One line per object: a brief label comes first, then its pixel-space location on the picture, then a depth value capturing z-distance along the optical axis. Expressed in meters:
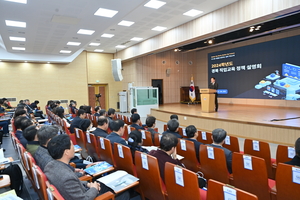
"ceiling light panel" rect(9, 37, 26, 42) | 7.93
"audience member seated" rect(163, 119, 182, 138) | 3.37
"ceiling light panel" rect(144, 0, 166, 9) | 6.19
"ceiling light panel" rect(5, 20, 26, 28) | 6.10
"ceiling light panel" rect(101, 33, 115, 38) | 9.62
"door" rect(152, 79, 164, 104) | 13.71
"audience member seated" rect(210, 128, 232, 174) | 2.66
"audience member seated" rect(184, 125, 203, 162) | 3.04
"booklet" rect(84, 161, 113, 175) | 2.17
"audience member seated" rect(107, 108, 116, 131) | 6.10
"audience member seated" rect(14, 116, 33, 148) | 3.18
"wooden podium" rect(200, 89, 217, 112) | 7.64
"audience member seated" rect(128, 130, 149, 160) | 2.64
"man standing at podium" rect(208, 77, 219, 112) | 7.99
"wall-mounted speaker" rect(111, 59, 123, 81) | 10.74
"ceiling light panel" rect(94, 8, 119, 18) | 5.62
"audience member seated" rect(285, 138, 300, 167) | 1.95
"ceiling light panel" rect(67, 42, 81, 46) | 9.18
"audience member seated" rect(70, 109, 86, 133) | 4.72
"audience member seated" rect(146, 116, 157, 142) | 4.16
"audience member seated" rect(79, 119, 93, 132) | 4.33
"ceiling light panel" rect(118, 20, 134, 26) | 7.89
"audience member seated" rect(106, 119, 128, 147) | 2.92
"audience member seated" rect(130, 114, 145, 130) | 4.26
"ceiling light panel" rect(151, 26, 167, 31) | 8.66
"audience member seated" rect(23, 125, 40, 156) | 2.55
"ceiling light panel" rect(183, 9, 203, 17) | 7.01
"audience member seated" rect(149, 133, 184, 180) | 2.11
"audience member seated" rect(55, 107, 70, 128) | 5.88
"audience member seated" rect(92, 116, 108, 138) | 3.50
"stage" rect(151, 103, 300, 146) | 4.98
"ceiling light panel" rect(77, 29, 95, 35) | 7.37
